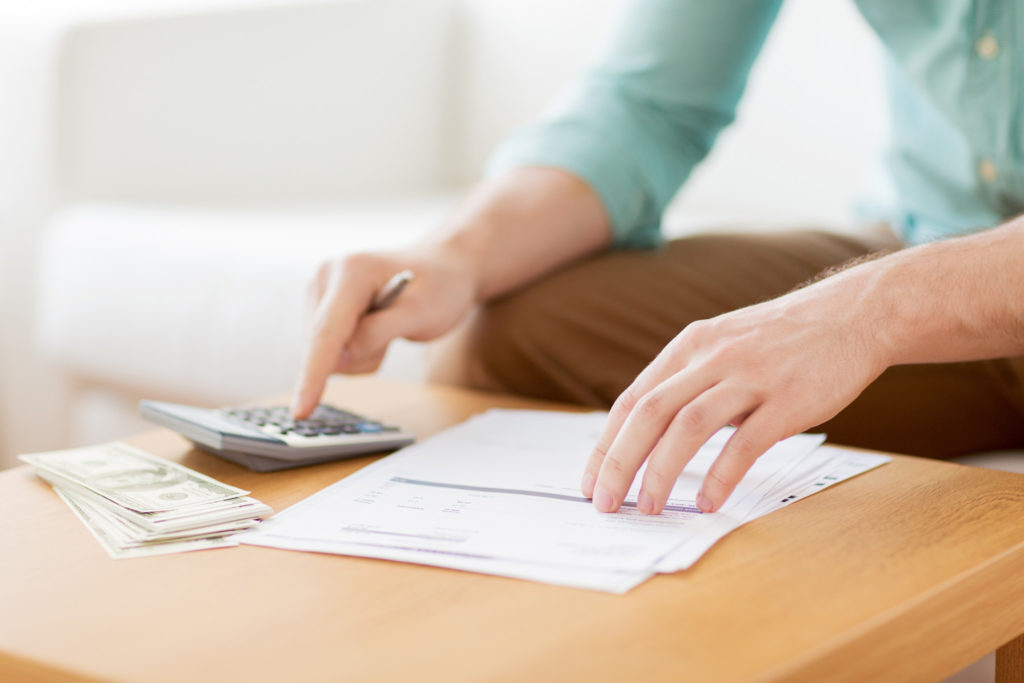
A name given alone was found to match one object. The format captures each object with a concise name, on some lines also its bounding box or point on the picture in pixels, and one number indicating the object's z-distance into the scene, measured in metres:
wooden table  1.24
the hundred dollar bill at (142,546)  1.37
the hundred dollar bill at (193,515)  1.39
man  1.42
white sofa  2.61
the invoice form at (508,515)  1.34
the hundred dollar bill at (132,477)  1.43
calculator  1.51
